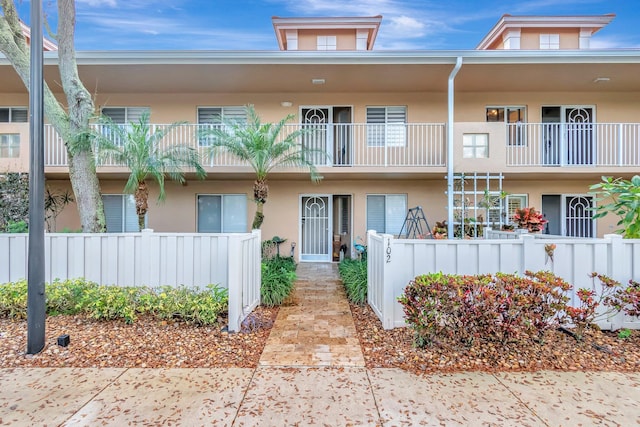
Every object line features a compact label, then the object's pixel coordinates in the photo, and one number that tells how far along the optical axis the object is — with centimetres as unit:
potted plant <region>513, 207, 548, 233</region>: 788
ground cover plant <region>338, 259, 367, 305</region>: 607
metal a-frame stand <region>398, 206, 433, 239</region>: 933
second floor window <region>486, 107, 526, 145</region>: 1035
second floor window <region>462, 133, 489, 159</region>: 875
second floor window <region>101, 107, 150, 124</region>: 1040
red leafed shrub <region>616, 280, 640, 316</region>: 408
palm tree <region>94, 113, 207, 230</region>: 697
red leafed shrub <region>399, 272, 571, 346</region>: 367
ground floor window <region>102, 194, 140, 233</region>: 1032
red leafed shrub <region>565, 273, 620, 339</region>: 385
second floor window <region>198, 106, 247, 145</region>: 1045
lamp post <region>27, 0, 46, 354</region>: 389
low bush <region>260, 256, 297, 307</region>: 594
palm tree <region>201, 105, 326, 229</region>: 809
